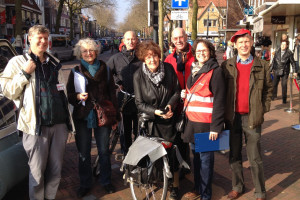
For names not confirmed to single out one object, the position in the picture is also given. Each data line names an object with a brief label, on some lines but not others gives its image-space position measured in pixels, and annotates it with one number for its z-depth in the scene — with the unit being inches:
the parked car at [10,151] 114.3
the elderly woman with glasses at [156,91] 131.3
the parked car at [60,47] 1004.7
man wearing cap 130.2
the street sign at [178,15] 332.8
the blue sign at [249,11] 981.8
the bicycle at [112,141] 167.2
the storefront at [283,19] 451.3
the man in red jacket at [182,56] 149.4
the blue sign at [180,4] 326.6
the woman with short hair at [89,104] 137.9
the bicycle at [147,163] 122.6
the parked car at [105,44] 1704.1
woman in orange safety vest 125.9
